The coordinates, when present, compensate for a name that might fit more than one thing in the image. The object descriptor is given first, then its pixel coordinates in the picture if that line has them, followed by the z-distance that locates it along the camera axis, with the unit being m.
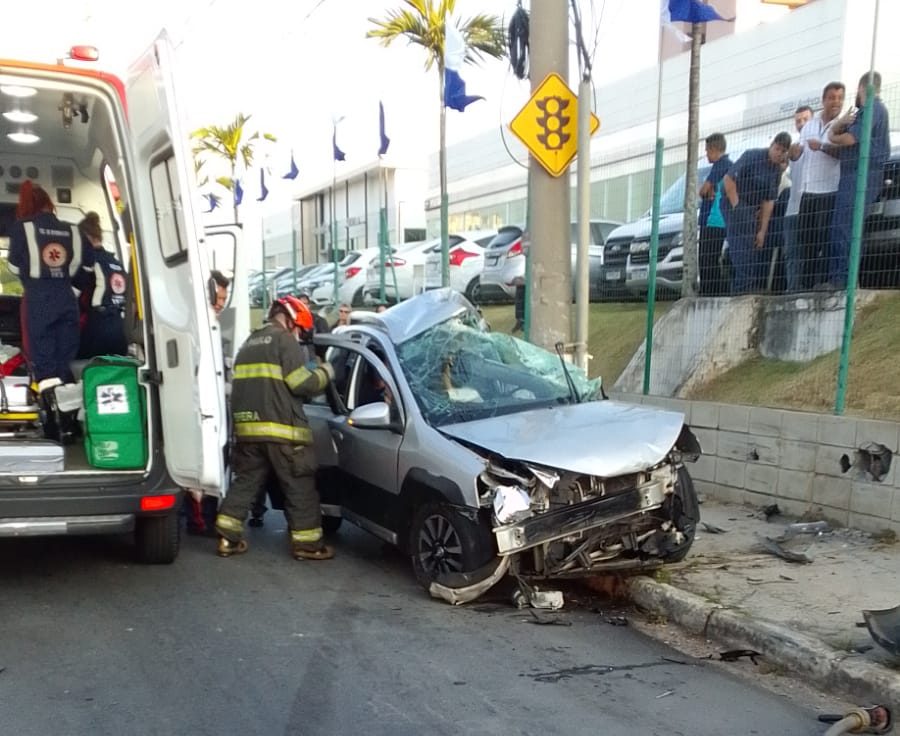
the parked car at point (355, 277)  16.67
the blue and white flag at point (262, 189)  26.57
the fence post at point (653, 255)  8.36
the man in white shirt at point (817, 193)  7.22
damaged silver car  4.95
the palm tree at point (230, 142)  35.66
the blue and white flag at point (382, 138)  18.08
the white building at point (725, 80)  17.72
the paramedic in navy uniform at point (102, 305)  7.19
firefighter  5.99
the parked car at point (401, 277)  15.69
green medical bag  5.23
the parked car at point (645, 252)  9.46
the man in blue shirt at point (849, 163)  6.76
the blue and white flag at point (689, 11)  8.48
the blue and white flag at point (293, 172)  24.50
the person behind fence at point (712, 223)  8.38
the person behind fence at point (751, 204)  7.81
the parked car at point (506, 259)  13.62
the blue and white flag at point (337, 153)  21.02
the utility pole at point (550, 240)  7.59
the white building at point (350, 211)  24.25
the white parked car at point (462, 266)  14.76
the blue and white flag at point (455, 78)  11.29
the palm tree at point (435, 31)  19.38
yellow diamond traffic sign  7.50
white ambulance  4.78
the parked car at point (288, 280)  20.34
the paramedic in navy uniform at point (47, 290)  6.35
